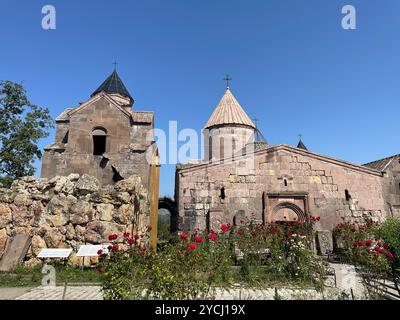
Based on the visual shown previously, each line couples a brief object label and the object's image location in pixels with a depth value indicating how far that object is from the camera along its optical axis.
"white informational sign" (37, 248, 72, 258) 6.78
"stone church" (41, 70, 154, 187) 10.92
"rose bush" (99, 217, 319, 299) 3.51
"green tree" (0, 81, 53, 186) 16.95
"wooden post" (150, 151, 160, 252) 11.11
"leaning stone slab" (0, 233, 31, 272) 7.15
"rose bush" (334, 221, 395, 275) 4.88
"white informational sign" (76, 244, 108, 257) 6.71
